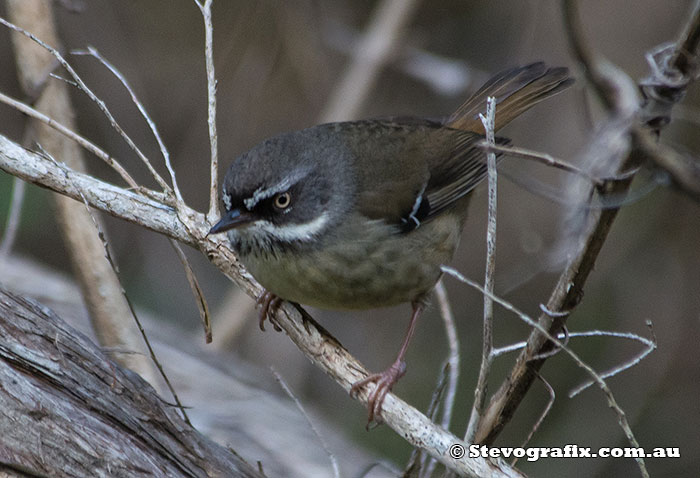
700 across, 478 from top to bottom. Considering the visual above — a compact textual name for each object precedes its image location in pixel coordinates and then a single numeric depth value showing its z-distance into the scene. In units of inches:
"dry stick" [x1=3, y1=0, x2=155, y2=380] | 320.2
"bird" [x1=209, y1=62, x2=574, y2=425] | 283.3
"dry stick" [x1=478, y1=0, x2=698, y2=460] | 212.2
